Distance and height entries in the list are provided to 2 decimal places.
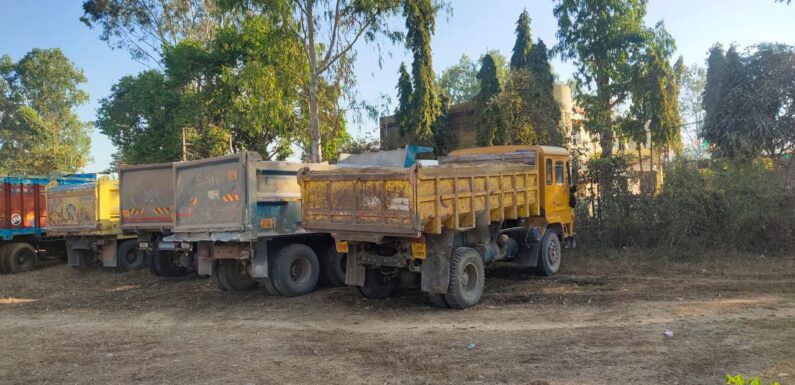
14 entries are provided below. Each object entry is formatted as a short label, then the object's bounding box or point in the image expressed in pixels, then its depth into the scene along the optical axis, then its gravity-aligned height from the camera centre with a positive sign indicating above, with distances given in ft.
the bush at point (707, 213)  38.99 -0.86
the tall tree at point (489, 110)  60.85 +11.18
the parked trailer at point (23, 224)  47.16 -0.51
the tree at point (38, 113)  122.93 +24.44
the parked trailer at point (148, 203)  35.60 +0.80
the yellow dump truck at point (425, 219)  22.91 -0.49
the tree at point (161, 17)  88.12 +32.60
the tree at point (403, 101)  77.46 +15.21
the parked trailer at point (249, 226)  28.40 -0.69
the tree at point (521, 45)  77.61 +22.56
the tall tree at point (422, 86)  74.13 +16.46
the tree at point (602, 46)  66.28 +19.16
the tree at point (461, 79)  169.17 +39.27
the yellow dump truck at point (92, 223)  42.68 -0.52
